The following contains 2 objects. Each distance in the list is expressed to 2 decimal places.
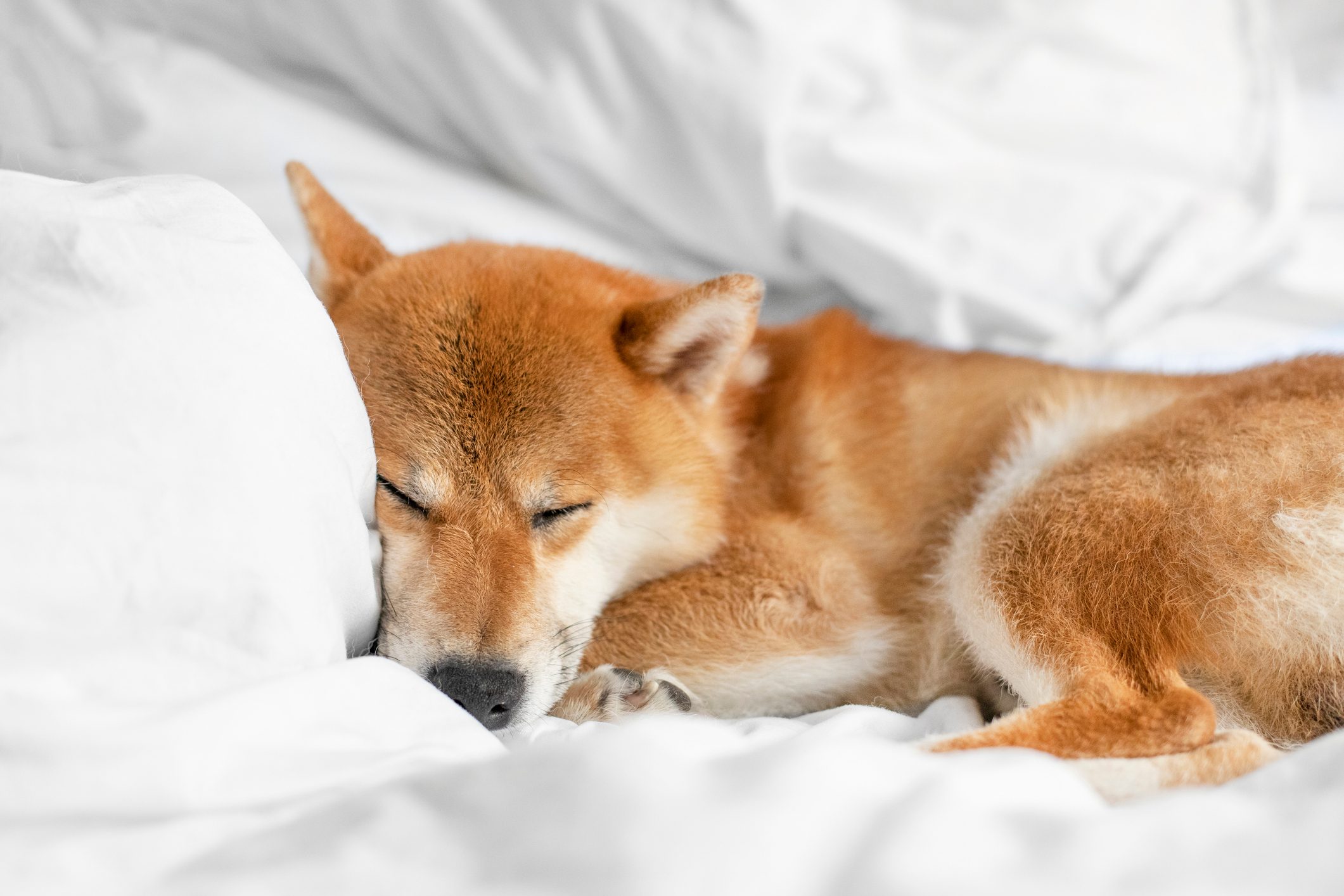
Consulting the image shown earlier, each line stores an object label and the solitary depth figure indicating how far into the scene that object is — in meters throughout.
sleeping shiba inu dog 0.78
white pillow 0.68
